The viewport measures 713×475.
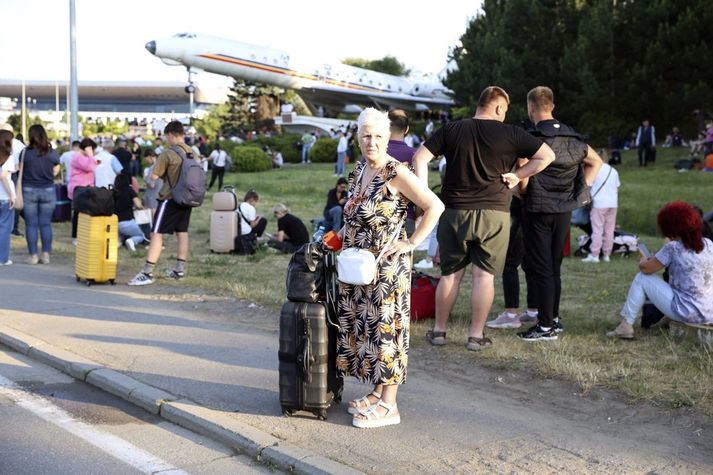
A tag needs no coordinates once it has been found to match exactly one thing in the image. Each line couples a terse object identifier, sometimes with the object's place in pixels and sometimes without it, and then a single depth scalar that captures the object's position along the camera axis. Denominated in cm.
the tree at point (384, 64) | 11731
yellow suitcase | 1033
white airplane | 5219
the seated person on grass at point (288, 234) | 1368
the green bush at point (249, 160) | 3975
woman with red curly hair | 677
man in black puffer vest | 727
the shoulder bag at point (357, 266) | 493
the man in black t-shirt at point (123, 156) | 1650
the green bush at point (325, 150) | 4541
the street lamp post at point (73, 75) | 2183
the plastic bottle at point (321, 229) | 1222
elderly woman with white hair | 506
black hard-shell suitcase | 511
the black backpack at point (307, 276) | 514
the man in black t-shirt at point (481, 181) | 657
